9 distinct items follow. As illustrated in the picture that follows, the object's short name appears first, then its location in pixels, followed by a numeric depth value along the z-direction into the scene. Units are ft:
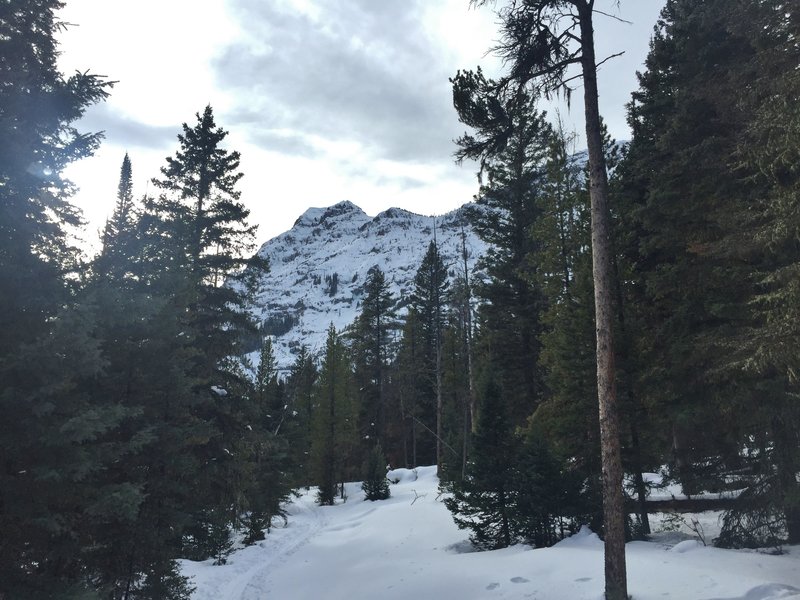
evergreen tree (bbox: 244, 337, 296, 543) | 56.34
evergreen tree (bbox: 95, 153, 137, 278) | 37.81
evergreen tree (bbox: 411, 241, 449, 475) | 140.56
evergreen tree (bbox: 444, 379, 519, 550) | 47.52
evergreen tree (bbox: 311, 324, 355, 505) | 118.73
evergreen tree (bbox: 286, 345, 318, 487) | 122.42
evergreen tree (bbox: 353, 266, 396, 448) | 152.76
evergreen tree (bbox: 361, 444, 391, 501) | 101.10
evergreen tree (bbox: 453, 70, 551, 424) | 76.64
